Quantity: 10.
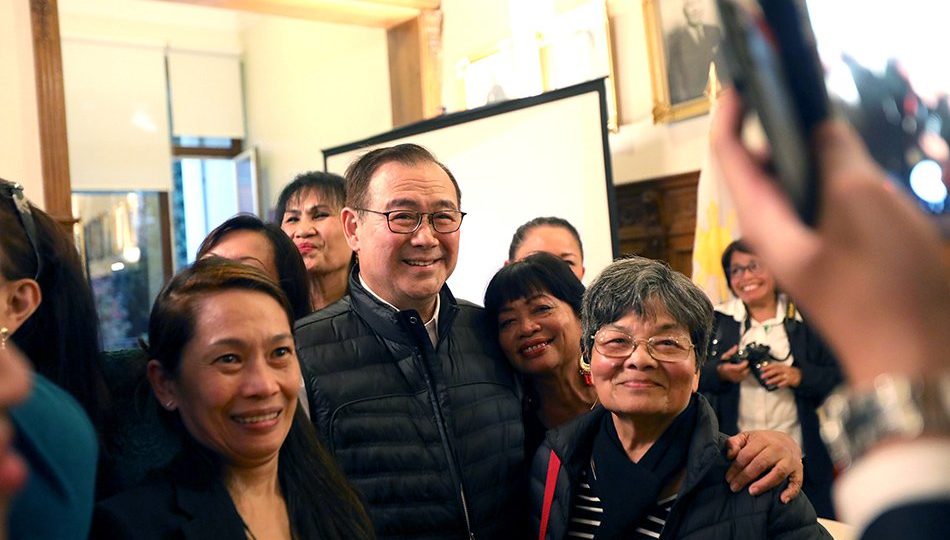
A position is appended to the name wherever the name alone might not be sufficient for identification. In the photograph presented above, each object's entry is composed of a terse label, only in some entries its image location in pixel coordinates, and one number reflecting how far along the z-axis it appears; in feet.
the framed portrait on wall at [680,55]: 15.79
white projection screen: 15.57
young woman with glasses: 11.23
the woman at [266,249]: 8.43
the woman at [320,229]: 10.64
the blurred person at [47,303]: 5.06
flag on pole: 14.53
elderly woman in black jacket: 6.17
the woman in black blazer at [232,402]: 5.12
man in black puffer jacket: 6.68
